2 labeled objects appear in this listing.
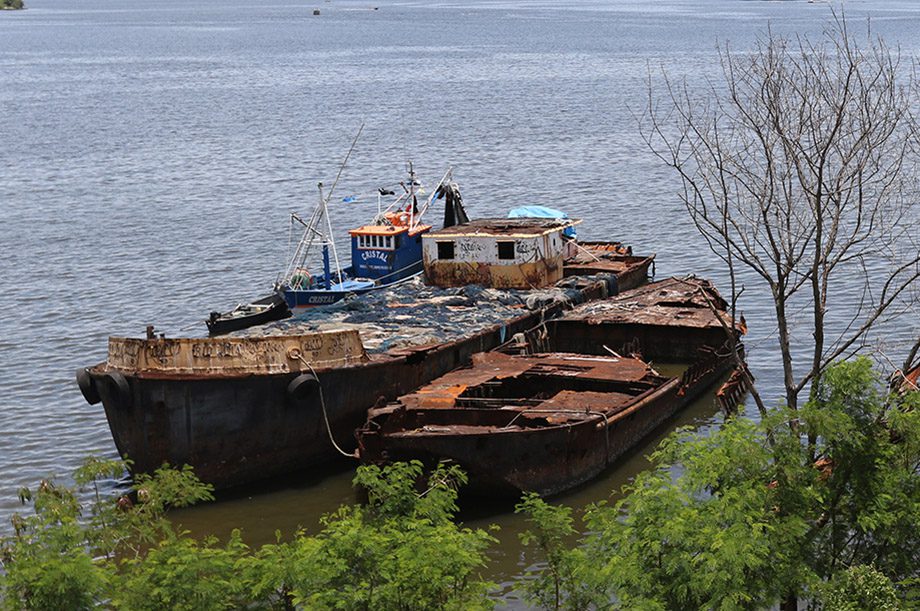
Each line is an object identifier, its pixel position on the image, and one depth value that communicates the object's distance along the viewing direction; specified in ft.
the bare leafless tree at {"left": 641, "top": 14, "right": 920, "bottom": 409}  57.93
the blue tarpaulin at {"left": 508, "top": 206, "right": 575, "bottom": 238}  151.23
